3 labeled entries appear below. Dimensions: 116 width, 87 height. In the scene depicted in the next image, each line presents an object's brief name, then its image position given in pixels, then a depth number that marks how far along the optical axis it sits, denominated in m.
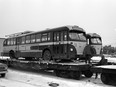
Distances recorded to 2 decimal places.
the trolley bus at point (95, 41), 11.37
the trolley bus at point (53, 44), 8.93
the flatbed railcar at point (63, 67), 7.83
